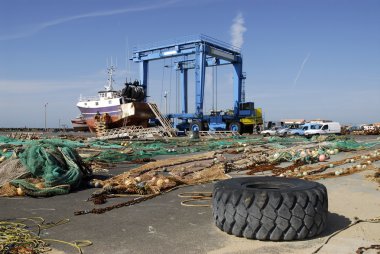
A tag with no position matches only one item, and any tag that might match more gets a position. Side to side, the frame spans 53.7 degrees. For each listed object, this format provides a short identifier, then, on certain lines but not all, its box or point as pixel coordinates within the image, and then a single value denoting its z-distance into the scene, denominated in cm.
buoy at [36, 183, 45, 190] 766
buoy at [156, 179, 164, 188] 786
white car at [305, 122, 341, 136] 3709
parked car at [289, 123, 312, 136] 3818
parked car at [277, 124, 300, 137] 3947
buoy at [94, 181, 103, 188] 845
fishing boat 3800
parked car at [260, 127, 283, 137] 3931
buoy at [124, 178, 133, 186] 798
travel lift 4200
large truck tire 430
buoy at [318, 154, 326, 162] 1141
